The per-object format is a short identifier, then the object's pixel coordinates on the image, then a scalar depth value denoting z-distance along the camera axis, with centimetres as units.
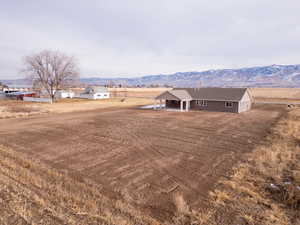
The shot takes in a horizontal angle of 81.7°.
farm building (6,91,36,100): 4826
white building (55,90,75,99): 5336
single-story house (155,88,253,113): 2700
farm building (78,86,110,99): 5263
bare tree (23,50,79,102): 4175
